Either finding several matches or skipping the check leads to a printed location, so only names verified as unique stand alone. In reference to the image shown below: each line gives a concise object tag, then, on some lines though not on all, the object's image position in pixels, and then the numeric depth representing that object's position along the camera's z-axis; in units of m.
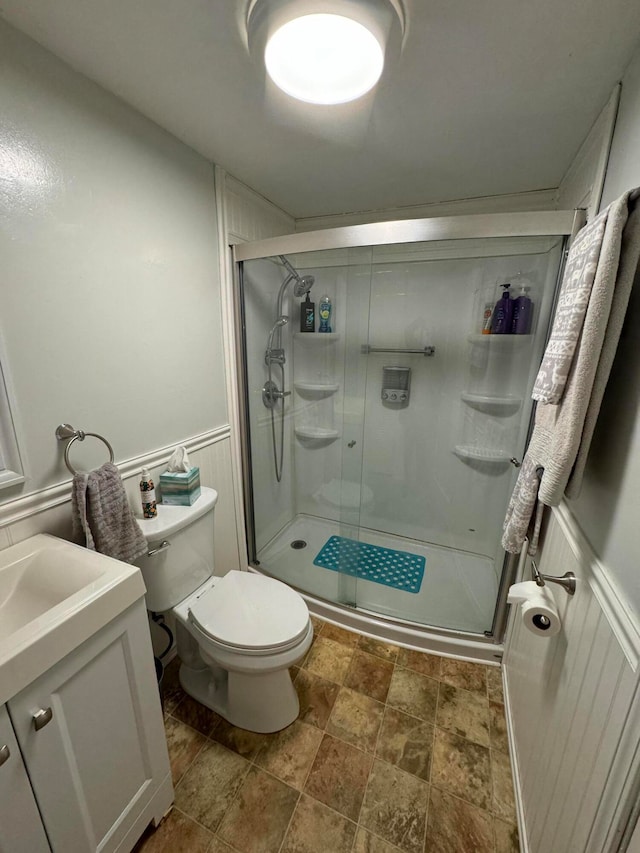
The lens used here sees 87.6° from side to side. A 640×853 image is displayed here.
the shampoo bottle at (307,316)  2.14
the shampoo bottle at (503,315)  1.76
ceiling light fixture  0.77
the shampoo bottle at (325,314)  2.10
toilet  1.17
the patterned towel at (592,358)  0.71
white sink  0.64
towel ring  1.04
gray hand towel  1.00
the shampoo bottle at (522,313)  1.70
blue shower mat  1.97
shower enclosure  1.72
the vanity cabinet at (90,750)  0.65
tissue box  1.31
